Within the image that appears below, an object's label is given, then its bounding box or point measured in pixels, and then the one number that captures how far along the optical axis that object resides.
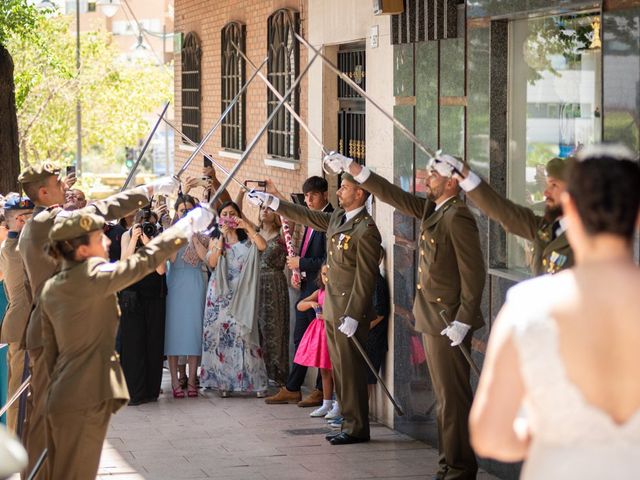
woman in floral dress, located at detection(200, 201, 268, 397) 10.22
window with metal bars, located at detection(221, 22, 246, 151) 13.72
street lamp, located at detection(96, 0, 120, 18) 25.02
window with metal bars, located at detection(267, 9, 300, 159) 11.59
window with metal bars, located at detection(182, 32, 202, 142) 16.14
